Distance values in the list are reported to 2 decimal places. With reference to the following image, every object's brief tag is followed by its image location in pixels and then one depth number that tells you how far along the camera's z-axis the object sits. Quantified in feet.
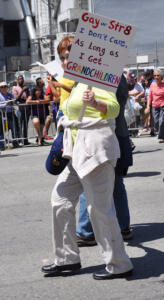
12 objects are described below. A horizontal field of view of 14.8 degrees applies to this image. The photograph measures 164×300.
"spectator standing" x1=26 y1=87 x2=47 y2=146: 51.93
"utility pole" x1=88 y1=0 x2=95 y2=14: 122.01
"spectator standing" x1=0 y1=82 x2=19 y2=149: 50.57
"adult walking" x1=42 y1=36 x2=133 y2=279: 15.56
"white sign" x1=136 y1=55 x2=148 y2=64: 86.79
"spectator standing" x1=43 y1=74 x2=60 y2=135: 49.78
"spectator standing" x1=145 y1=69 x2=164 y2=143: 48.32
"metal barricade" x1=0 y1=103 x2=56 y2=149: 50.90
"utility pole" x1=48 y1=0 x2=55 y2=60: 161.38
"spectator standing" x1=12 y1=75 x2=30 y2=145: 52.34
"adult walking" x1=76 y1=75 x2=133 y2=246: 18.33
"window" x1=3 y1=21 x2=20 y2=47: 186.70
